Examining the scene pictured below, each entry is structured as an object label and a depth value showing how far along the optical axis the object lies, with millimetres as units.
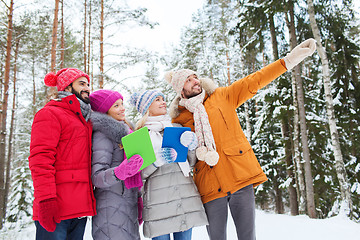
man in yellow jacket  2486
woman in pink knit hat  2090
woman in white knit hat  2242
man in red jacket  1899
